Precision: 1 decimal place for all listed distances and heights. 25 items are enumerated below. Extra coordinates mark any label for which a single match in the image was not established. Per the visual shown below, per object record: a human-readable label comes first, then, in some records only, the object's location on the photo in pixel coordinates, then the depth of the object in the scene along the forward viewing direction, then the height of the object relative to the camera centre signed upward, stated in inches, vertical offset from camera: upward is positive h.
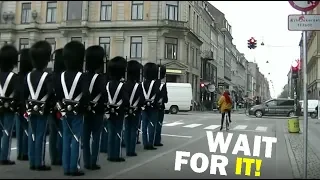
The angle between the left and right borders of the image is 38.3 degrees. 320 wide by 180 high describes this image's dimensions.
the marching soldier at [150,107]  509.0 -5.0
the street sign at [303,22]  334.0 +59.8
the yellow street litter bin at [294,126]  804.0 -38.0
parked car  1626.5 -14.7
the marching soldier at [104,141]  470.6 -40.4
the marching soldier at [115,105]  414.0 -2.6
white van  1564.3 +6.3
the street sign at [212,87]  1479.9 +54.4
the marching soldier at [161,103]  528.4 -0.4
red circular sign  321.1 +70.1
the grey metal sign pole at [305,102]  339.5 +1.8
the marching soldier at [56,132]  372.2 -26.0
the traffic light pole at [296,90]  932.6 +28.4
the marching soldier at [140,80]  478.3 +24.3
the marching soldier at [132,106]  446.9 -4.6
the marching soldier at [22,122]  378.3 -18.3
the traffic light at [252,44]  761.0 +104.3
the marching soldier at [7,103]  381.1 -1.8
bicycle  831.6 -30.6
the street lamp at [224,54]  1773.5 +209.6
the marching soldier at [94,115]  369.1 -10.7
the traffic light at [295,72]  868.6 +61.5
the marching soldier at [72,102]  333.7 -0.3
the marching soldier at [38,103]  351.9 -1.4
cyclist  815.1 -1.0
